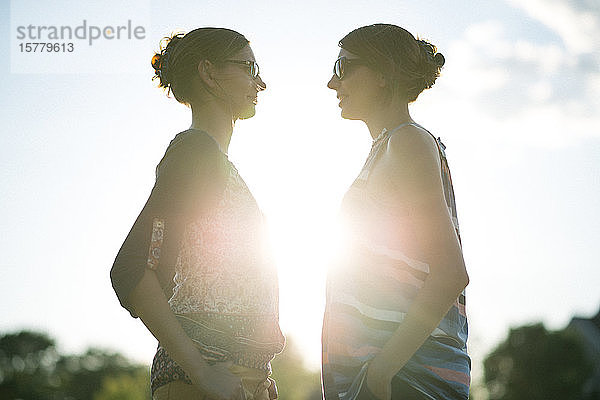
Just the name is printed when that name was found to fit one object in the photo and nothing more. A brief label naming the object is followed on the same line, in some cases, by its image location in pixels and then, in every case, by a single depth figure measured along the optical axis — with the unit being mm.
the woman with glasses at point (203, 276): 3004
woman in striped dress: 3068
